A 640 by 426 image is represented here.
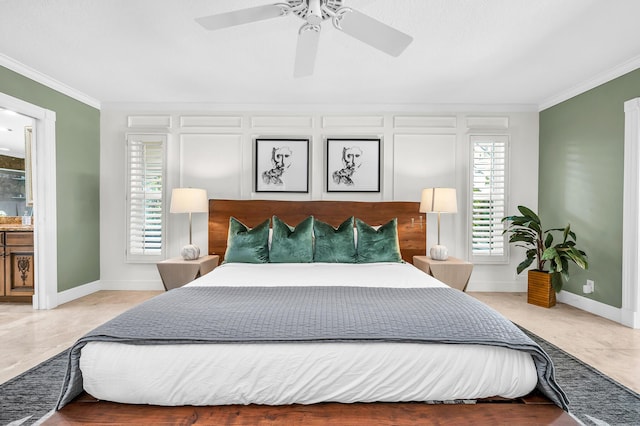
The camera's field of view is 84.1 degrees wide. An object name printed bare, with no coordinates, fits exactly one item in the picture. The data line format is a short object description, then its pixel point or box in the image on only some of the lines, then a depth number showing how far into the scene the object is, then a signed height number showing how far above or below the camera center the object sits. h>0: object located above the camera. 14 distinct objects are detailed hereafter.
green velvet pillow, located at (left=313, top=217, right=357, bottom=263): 3.77 -0.40
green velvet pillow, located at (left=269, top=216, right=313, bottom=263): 3.73 -0.40
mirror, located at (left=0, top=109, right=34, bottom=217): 5.27 +0.59
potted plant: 3.95 -0.53
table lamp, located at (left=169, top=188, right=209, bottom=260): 4.16 +0.04
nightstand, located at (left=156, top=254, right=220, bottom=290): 3.88 -0.72
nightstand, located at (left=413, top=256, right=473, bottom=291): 3.88 -0.70
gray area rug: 1.94 -1.14
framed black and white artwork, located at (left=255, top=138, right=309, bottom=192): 4.78 +0.58
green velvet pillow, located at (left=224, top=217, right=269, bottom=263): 3.69 -0.41
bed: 1.52 -0.67
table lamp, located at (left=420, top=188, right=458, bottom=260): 4.13 +0.05
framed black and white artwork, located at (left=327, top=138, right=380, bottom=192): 4.75 +0.59
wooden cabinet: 4.34 -0.73
